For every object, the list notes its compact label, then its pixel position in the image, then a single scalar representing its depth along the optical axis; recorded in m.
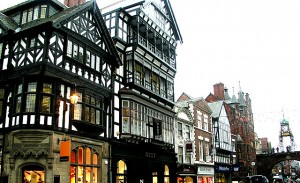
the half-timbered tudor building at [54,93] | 17.59
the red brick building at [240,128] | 53.69
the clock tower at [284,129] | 94.97
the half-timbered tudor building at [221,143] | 42.91
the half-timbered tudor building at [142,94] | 24.81
